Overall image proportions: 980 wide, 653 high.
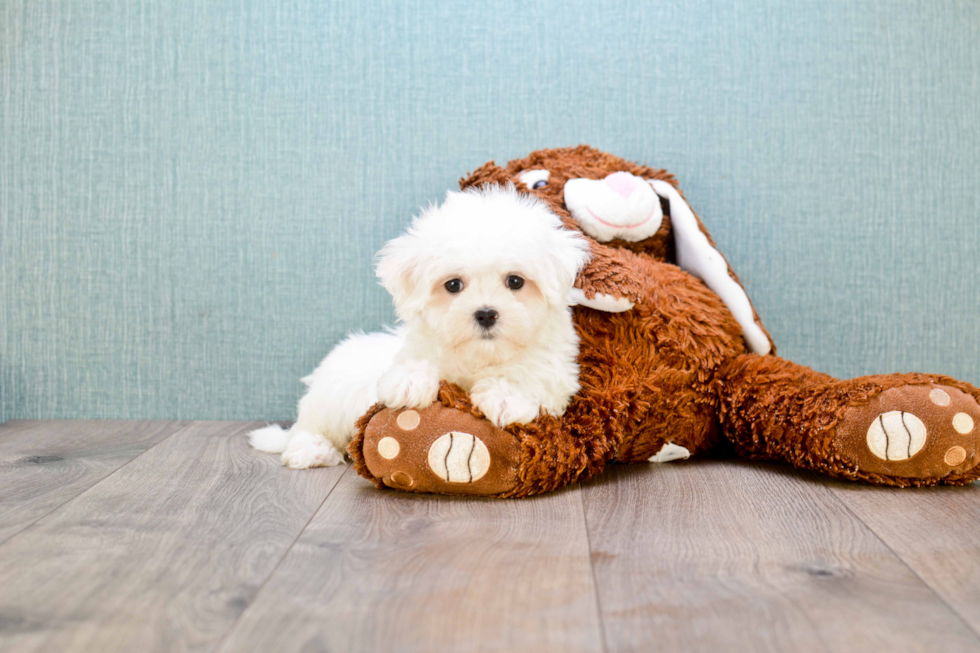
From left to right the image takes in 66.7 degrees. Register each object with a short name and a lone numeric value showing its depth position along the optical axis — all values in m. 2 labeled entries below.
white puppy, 1.17
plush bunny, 1.18
